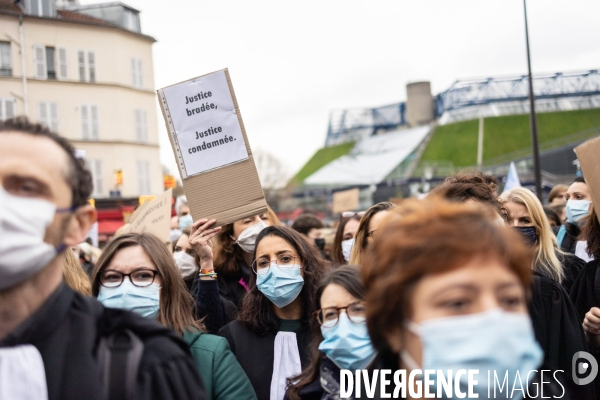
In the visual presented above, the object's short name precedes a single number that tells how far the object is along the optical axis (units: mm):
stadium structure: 43438
